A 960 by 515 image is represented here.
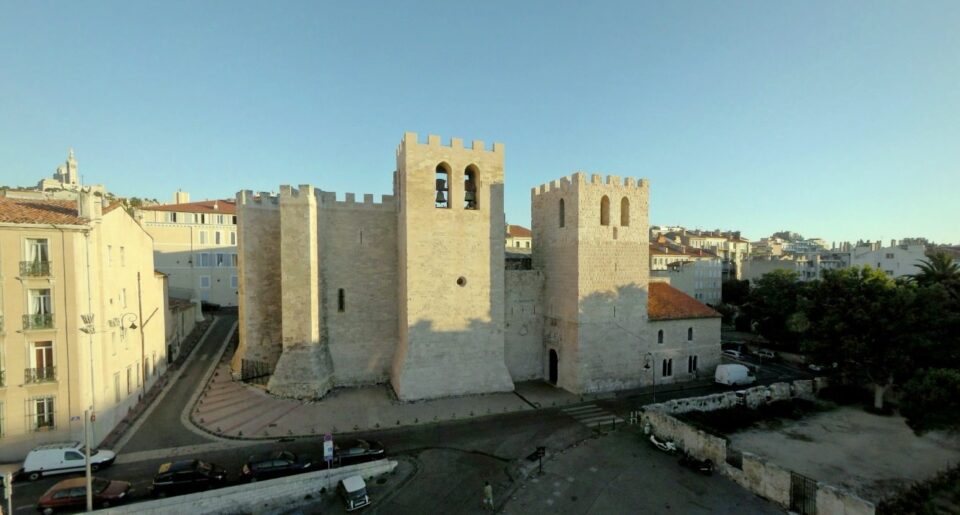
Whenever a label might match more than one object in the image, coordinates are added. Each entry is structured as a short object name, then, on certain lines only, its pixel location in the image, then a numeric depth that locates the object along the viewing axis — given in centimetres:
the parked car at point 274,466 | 1534
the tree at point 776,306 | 3784
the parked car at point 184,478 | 1427
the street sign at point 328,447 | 1556
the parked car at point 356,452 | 1661
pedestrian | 1424
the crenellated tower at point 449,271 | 2355
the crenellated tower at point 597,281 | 2502
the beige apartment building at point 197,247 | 4397
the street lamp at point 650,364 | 2670
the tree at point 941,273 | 2370
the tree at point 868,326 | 2073
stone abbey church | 2384
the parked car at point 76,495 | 1306
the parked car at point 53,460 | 1501
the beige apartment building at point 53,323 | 1584
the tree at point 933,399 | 1697
